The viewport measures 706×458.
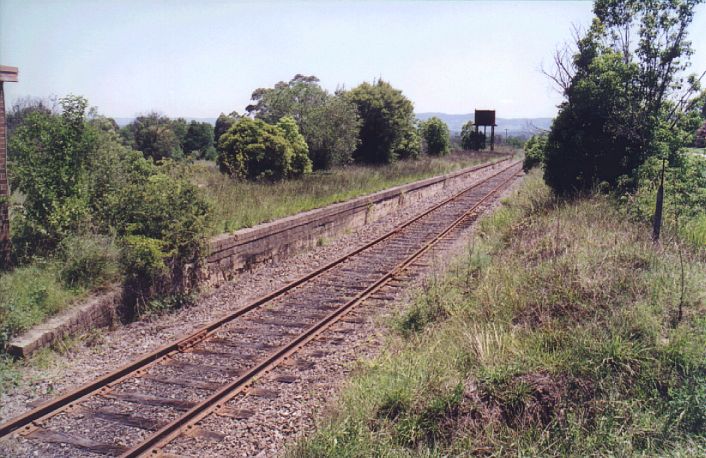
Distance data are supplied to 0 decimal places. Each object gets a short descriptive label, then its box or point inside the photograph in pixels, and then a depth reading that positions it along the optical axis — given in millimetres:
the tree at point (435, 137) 54375
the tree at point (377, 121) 33156
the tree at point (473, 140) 74438
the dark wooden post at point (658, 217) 8461
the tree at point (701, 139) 14294
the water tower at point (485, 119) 77500
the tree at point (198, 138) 54688
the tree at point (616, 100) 13078
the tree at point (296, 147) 20953
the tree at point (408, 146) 38156
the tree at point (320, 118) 26250
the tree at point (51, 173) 8531
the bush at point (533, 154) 31931
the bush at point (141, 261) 8430
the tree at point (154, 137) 42062
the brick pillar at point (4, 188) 8227
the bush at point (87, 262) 8039
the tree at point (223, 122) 51688
